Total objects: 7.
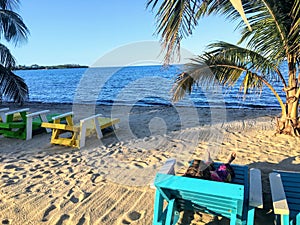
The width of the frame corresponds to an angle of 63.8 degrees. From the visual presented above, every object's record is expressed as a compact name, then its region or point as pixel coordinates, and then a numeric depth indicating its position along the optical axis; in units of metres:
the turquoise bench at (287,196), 1.94
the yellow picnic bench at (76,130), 4.99
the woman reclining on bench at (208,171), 2.37
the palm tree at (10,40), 8.36
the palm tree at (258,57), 4.27
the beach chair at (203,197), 1.81
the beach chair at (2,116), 6.41
